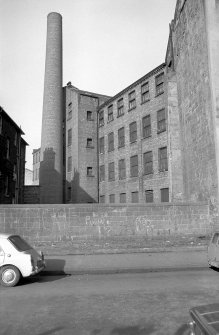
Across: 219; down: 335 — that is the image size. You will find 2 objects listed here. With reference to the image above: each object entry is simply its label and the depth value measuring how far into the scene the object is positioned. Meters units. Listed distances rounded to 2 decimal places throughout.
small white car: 8.04
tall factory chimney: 35.12
